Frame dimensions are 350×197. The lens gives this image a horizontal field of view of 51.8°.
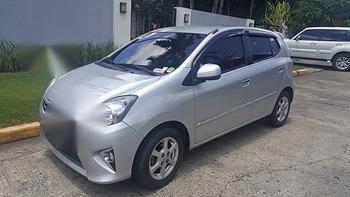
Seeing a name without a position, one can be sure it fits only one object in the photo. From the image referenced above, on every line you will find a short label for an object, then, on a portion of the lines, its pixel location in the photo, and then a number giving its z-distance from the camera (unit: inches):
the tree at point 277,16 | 785.6
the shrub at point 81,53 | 347.4
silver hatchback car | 128.9
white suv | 554.6
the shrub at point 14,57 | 304.5
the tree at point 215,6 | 699.8
